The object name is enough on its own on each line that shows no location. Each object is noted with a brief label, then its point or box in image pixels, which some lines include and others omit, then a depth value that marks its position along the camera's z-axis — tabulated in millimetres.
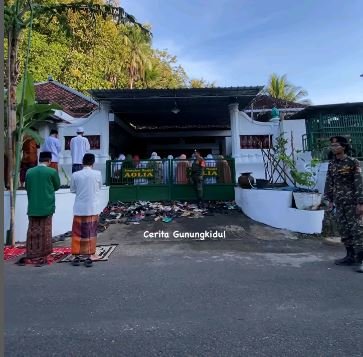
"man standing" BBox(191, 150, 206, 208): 11219
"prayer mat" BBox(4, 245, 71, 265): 5641
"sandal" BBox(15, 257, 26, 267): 5543
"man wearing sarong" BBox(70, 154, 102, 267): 5625
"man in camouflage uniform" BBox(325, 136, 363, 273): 5152
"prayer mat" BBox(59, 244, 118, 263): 5784
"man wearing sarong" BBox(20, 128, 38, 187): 9664
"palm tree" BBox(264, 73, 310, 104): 28484
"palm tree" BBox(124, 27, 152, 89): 24975
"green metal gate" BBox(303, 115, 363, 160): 11211
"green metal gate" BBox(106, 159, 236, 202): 11562
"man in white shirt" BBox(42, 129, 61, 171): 9328
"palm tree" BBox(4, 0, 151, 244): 6848
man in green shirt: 5676
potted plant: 7824
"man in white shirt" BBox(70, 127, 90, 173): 9984
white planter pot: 7785
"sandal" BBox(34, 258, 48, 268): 5508
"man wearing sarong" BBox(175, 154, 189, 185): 11648
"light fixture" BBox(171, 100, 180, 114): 13555
